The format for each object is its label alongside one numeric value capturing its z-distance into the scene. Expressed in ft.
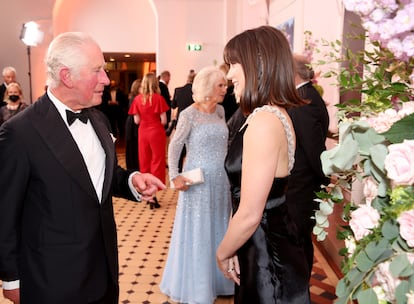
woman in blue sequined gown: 10.69
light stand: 32.71
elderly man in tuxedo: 5.41
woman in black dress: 5.41
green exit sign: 38.60
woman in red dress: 20.16
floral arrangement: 2.25
